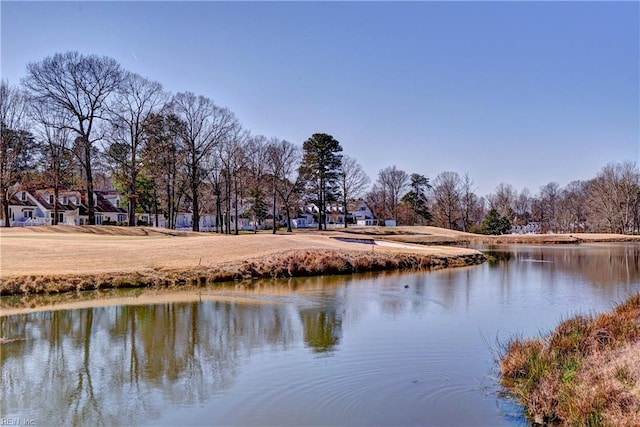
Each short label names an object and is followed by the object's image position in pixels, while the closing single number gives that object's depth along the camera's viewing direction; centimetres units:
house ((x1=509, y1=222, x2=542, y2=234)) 10488
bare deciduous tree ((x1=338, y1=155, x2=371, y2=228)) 7869
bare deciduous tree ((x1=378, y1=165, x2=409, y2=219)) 9850
